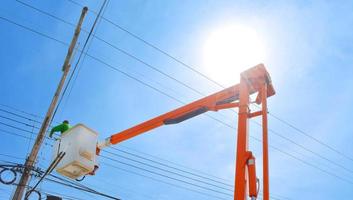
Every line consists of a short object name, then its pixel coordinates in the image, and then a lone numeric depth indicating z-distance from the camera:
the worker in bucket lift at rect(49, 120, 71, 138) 6.86
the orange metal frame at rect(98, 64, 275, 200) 4.54
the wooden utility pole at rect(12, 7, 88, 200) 11.78
